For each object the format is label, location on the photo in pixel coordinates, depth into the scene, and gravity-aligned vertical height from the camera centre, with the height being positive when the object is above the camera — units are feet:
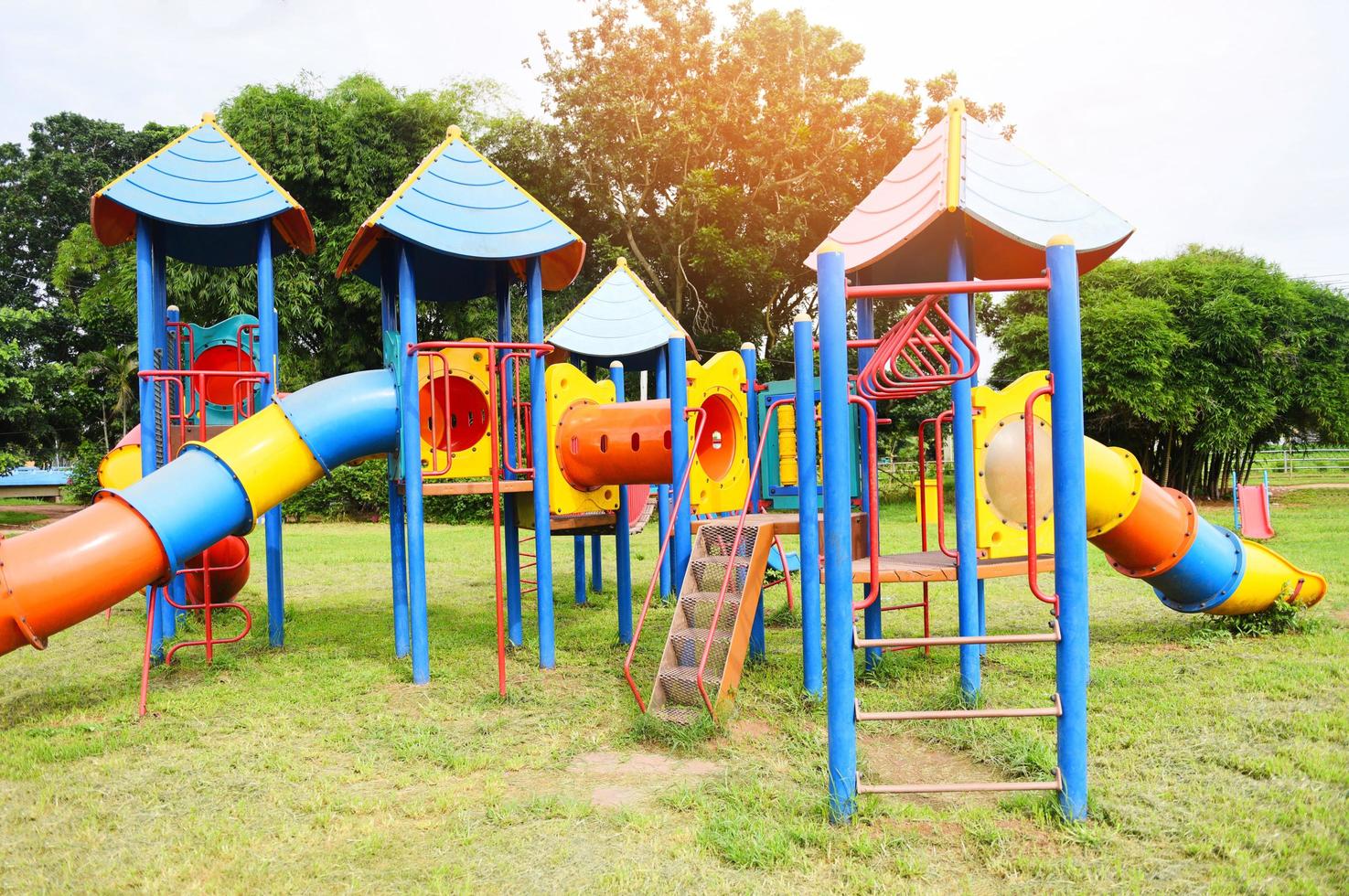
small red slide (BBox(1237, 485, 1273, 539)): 44.52 -3.65
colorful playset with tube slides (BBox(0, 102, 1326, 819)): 13.52 +0.28
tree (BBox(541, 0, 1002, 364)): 71.56 +24.69
